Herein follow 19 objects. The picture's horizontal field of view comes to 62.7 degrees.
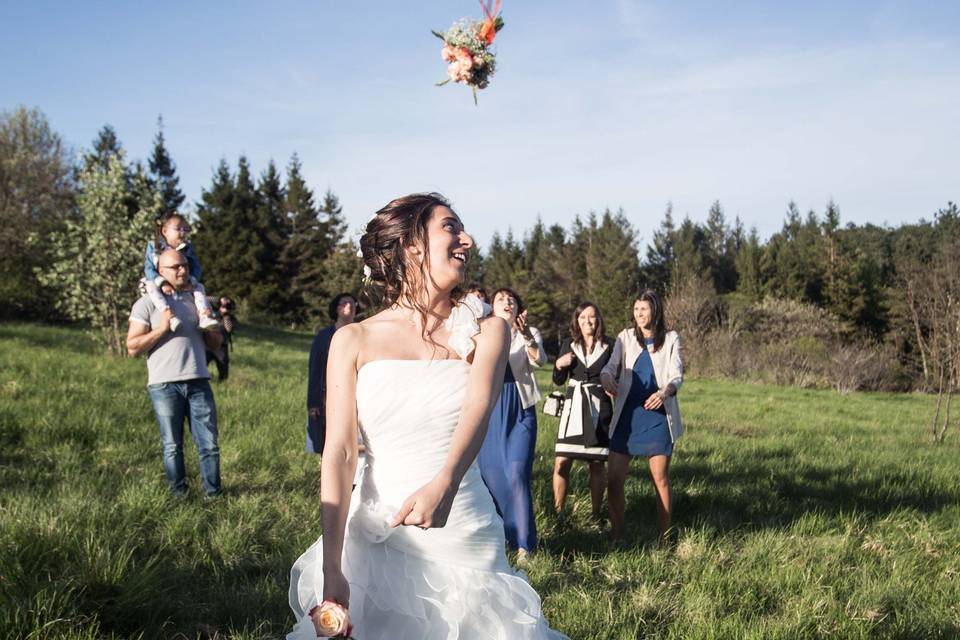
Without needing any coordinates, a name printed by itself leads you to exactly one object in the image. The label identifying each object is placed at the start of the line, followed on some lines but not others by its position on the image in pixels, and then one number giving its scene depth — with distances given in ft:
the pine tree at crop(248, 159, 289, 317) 187.21
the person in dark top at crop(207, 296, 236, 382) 23.80
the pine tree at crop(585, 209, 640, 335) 193.19
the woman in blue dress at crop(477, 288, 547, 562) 19.69
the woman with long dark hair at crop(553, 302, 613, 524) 23.26
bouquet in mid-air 11.37
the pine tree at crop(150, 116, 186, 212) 199.52
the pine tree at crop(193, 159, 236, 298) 186.91
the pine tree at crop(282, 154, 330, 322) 190.49
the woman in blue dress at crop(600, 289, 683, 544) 21.29
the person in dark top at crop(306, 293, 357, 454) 22.54
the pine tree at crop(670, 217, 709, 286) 214.40
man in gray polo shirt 21.29
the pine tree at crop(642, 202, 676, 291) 236.43
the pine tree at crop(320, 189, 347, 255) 211.82
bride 7.43
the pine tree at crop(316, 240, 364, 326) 171.42
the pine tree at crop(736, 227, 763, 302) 196.95
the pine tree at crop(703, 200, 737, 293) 253.44
